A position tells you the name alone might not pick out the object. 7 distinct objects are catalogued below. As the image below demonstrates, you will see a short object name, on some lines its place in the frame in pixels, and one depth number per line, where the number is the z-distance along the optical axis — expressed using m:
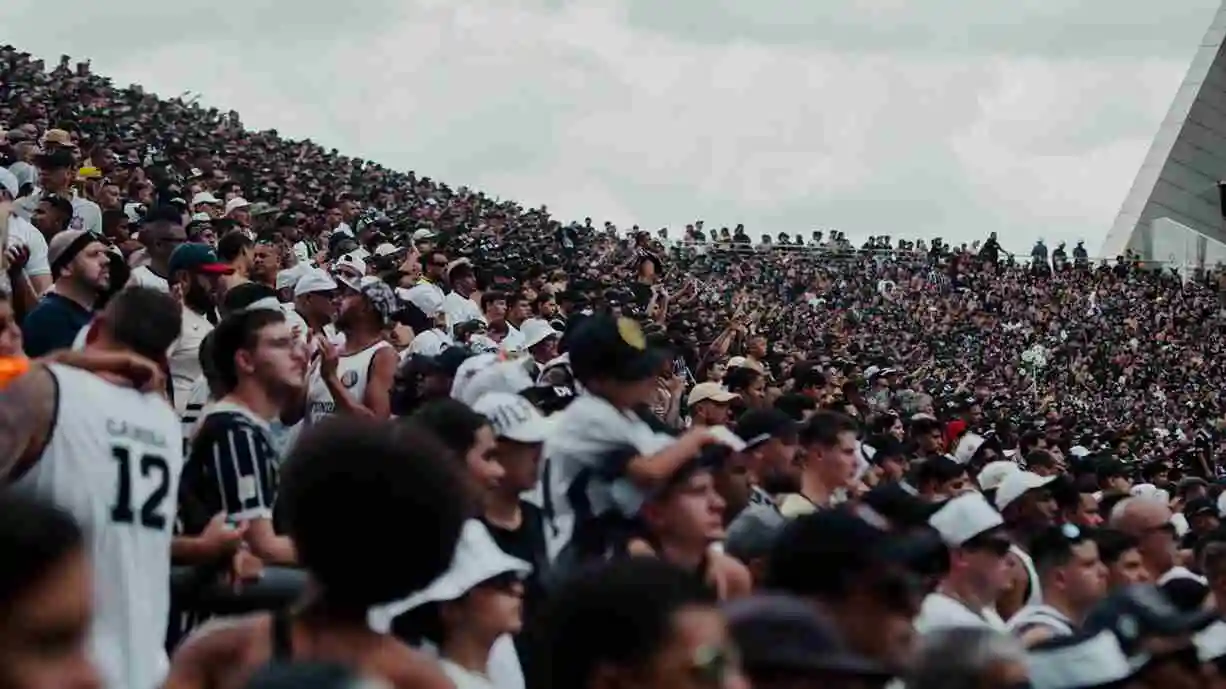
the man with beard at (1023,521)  8.61
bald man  9.51
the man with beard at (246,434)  5.82
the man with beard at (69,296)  7.84
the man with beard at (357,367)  8.35
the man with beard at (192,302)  8.23
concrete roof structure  60.09
